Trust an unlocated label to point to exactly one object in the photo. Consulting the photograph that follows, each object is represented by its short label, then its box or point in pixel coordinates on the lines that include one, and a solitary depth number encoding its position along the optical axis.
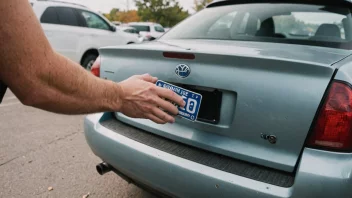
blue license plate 1.50
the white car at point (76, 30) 6.42
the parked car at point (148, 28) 15.70
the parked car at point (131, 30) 12.85
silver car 1.26
